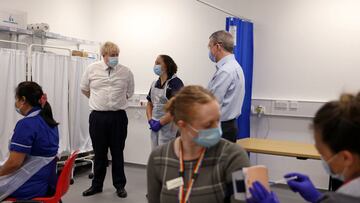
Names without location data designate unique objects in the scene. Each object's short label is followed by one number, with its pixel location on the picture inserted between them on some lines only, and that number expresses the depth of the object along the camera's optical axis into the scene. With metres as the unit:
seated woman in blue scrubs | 2.25
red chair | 2.33
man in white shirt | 3.80
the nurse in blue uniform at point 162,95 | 3.62
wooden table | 3.09
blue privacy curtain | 4.03
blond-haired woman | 1.45
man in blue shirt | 2.90
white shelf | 3.98
